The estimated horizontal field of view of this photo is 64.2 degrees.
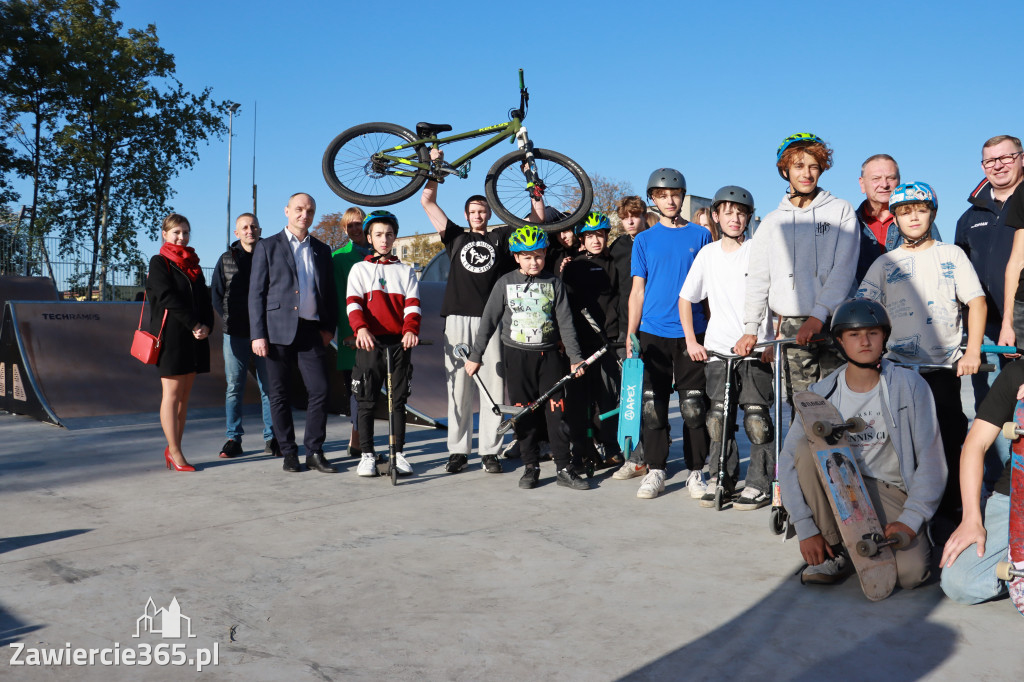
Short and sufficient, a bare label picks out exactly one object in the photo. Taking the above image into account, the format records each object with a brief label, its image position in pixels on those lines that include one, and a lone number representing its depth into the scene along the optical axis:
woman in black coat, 6.14
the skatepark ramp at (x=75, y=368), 8.46
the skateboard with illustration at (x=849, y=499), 3.26
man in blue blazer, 6.20
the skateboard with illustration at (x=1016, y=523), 3.04
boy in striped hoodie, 5.97
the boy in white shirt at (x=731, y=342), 4.82
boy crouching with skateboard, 3.40
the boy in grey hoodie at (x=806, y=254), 4.35
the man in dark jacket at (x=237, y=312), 7.02
